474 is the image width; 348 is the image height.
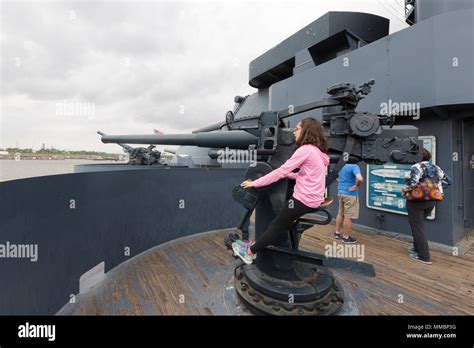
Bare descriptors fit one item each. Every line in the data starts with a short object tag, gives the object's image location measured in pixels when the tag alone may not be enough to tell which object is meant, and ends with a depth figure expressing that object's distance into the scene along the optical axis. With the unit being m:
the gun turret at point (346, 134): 2.49
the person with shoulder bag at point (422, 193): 3.28
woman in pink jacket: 1.98
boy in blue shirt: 4.09
